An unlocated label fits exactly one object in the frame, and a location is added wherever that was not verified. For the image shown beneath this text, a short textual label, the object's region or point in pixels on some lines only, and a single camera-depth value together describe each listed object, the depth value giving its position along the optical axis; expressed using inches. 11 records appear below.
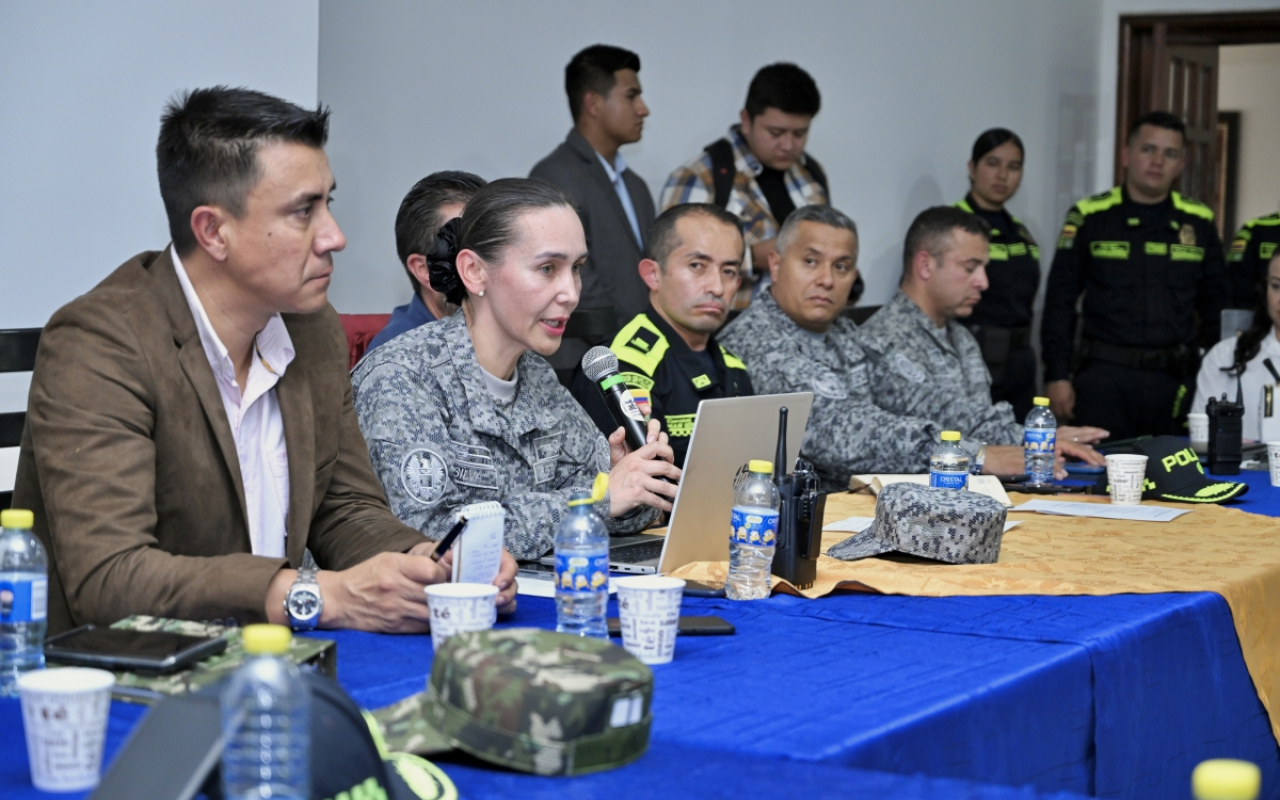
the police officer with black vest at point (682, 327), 123.0
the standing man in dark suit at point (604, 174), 170.2
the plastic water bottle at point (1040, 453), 129.5
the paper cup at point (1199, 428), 152.1
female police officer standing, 228.8
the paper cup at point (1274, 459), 133.7
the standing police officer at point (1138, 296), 230.7
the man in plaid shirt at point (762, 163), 192.5
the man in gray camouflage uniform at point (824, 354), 135.3
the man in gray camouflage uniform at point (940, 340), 155.2
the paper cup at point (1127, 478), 116.3
